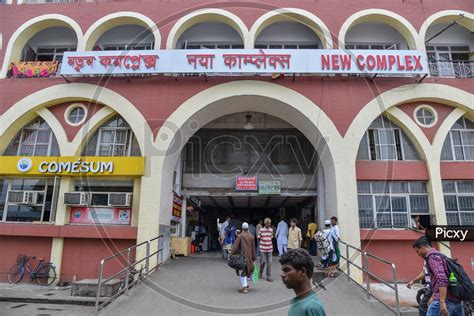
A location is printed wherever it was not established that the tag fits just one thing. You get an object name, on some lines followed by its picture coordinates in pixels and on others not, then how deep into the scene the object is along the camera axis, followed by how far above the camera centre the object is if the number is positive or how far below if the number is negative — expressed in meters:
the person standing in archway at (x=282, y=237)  11.33 -0.11
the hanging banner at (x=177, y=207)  13.48 +1.00
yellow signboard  12.05 +2.24
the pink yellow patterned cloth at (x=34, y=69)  13.50 +6.05
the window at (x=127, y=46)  14.61 +7.57
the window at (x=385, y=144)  12.98 +3.25
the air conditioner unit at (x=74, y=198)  12.13 +1.13
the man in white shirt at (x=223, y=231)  13.15 +0.07
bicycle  11.91 -1.32
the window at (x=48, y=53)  15.18 +7.52
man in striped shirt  9.61 -0.28
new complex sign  12.23 +5.82
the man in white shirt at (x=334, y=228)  9.89 +0.16
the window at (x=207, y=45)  14.91 +7.74
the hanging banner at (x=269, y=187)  14.36 +1.83
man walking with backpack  4.72 -0.68
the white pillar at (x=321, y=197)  13.48 +1.36
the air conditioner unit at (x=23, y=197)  12.43 +1.19
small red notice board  14.42 +1.95
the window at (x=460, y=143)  13.00 +3.32
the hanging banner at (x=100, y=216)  12.50 +0.56
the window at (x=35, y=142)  13.42 +3.35
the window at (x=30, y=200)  12.58 +1.09
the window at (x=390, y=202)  12.26 +1.09
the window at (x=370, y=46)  14.70 +7.64
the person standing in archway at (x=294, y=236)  10.84 -0.08
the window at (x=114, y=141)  13.24 +3.35
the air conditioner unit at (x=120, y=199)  12.20 +1.12
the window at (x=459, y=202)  12.27 +1.12
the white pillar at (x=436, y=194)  12.00 +1.35
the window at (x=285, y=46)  14.91 +7.74
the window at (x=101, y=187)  12.69 +1.59
